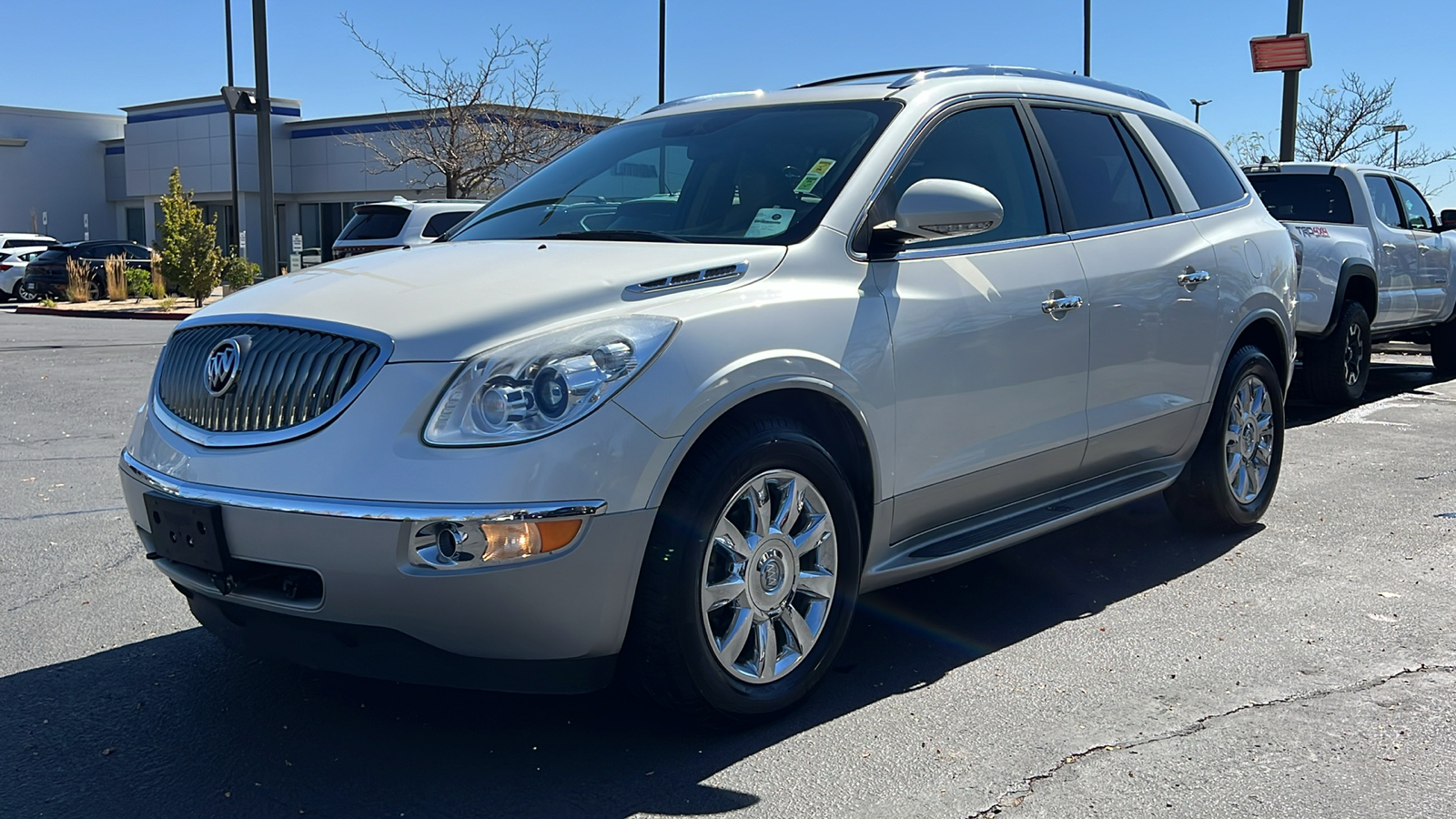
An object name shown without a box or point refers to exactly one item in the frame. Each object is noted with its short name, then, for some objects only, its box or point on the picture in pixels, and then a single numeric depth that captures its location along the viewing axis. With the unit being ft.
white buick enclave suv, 9.95
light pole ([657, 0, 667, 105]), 94.94
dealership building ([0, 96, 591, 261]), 138.21
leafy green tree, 85.81
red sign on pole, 53.83
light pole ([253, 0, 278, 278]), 54.24
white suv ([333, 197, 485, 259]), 52.06
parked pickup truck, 32.12
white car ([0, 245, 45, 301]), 101.60
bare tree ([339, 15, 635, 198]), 101.55
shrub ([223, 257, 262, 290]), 89.56
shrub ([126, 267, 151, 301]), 92.27
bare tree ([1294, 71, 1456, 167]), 119.85
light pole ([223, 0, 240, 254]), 109.99
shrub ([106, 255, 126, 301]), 93.86
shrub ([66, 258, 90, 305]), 94.27
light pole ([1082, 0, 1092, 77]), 91.76
